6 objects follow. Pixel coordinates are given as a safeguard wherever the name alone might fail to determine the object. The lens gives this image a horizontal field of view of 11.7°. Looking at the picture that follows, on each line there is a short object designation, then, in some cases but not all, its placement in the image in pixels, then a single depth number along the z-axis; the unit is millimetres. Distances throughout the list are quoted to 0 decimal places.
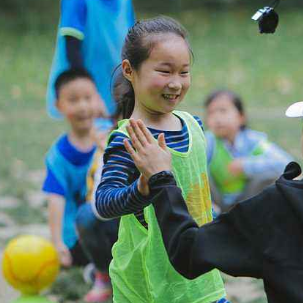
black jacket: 3826
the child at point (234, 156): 10192
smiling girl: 4788
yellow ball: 7293
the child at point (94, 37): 8878
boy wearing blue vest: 8915
